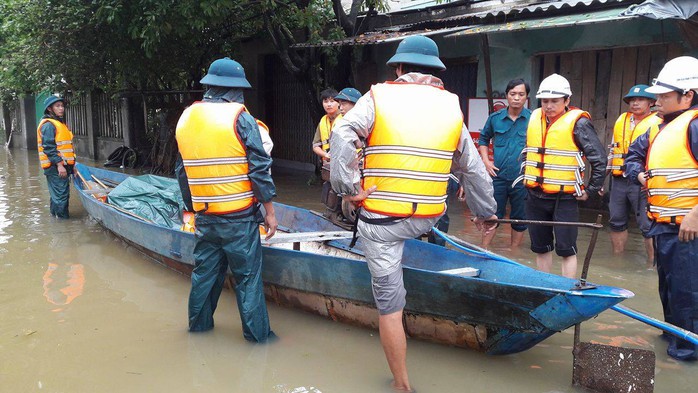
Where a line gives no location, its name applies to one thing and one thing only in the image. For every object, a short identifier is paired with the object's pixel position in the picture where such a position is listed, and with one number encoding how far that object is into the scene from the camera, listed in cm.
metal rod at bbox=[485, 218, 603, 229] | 319
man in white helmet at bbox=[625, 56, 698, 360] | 348
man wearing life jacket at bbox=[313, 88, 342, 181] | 681
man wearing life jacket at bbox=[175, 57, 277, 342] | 400
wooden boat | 329
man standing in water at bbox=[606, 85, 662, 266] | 574
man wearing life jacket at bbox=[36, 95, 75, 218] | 822
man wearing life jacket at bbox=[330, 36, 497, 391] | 321
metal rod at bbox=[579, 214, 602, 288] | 323
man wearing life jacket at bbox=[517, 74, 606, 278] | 459
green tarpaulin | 732
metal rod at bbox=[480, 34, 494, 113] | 803
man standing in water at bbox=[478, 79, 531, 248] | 575
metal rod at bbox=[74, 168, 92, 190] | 870
